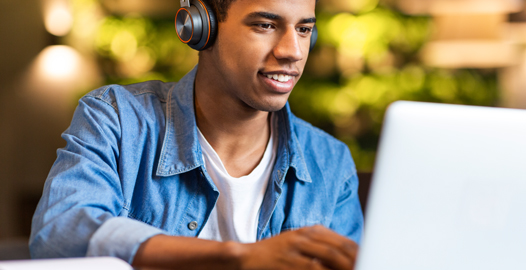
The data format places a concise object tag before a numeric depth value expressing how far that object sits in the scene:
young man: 1.07
